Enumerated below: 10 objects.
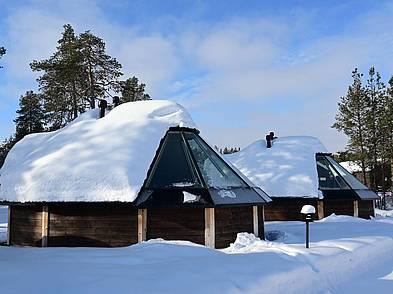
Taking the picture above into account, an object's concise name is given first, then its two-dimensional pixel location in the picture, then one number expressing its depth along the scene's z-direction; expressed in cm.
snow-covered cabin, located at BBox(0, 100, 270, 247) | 895
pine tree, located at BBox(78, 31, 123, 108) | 2819
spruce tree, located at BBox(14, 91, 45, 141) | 3884
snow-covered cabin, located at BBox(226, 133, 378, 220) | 1639
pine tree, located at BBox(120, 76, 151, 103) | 3052
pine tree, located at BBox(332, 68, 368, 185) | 2930
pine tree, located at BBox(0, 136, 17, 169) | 3843
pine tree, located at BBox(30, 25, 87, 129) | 2784
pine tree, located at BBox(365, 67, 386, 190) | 2897
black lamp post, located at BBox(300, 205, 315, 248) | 848
